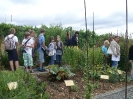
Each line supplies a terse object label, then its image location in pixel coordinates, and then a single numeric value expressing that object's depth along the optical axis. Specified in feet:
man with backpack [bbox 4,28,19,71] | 12.99
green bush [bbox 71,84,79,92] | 10.76
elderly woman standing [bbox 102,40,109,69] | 16.18
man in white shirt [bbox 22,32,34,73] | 13.28
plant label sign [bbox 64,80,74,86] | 8.77
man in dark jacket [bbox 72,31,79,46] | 17.92
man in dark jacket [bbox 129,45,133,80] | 13.38
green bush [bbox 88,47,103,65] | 15.94
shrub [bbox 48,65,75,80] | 11.66
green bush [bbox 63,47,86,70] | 14.95
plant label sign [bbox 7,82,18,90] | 7.23
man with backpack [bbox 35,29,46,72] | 14.31
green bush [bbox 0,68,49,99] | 7.52
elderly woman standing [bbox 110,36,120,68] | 14.99
